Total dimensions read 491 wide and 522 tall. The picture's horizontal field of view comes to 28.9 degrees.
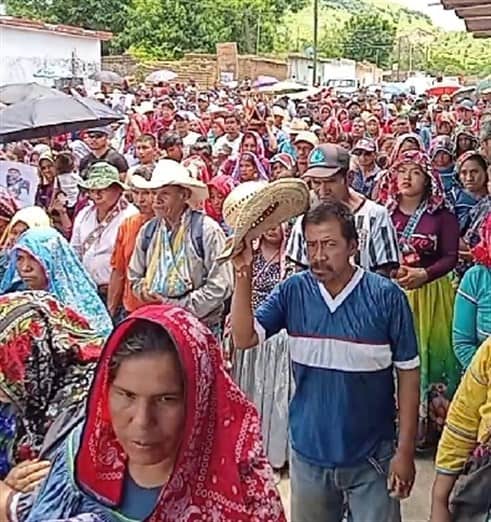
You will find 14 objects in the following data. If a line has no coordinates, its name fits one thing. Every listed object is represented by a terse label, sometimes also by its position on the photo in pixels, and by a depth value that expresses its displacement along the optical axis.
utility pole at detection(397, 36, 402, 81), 60.56
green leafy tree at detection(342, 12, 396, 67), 68.00
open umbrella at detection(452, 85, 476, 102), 23.05
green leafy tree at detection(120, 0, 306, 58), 44.66
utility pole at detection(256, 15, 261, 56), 55.38
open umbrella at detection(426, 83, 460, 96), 29.63
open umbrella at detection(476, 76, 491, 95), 17.70
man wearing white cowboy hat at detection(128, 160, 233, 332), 4.40
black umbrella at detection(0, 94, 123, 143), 7.82
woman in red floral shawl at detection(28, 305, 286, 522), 1.85
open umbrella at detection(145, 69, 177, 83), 30.53
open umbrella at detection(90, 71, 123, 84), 24.05
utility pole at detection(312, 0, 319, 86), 40.75
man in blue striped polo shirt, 2.91
